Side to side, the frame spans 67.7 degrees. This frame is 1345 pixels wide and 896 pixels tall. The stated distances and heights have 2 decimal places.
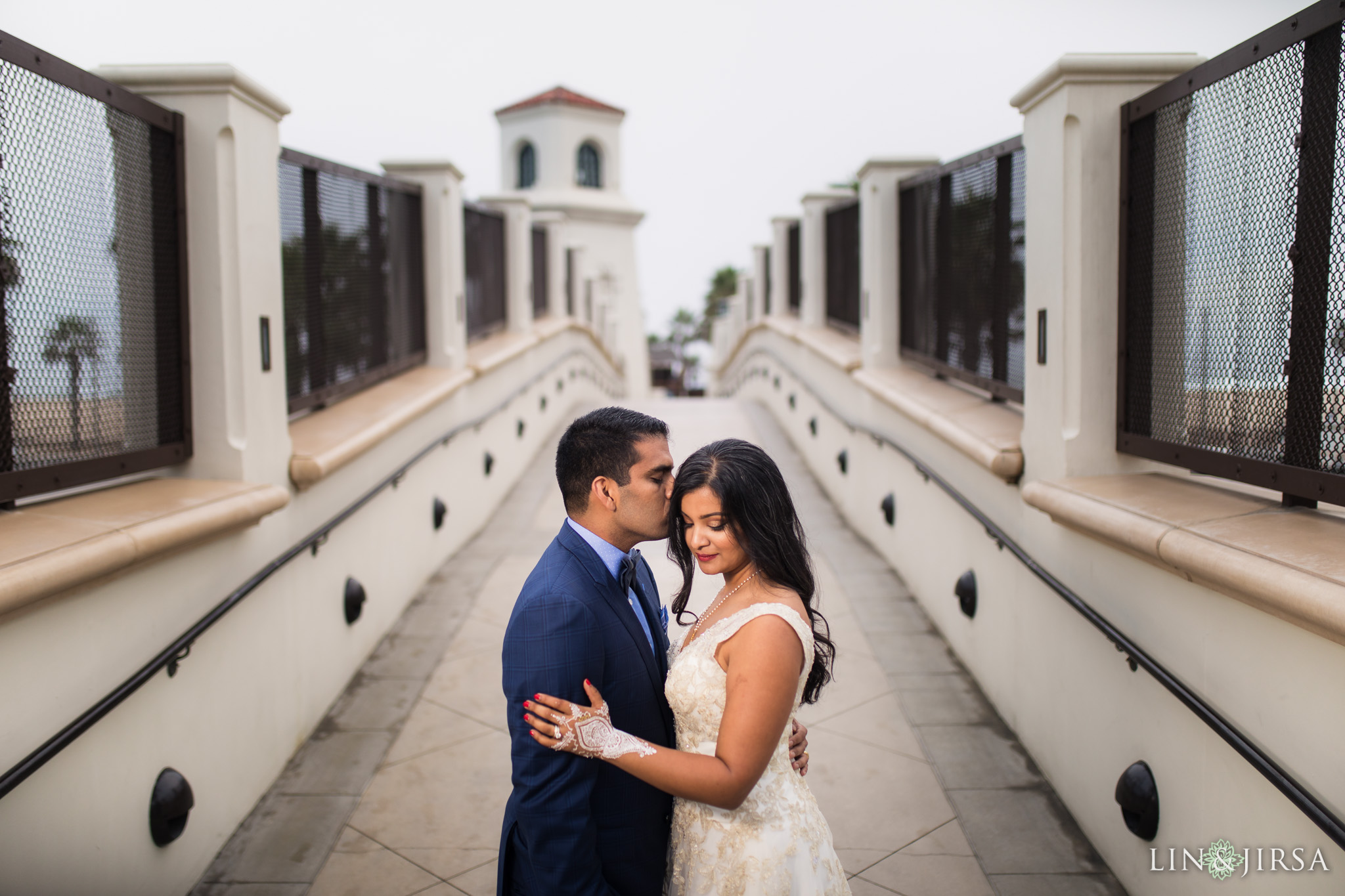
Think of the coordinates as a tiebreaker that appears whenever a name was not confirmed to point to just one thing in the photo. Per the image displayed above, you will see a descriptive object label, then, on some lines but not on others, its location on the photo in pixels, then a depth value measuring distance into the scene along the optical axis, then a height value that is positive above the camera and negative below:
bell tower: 34.78 +6.61
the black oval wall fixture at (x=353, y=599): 5.34 -1.25
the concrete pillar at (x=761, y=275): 17.78 +1.53
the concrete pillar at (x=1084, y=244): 4.03 +0.46
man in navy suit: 2.09 -0.65
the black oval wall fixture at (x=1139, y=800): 3.28 -1.46
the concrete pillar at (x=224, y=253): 4.06 +0.47
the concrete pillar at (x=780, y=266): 14.17 +1.37
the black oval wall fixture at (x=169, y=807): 3.34 -1.48
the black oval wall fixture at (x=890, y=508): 7.14 -1.07
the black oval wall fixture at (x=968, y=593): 5.33 -1.25
